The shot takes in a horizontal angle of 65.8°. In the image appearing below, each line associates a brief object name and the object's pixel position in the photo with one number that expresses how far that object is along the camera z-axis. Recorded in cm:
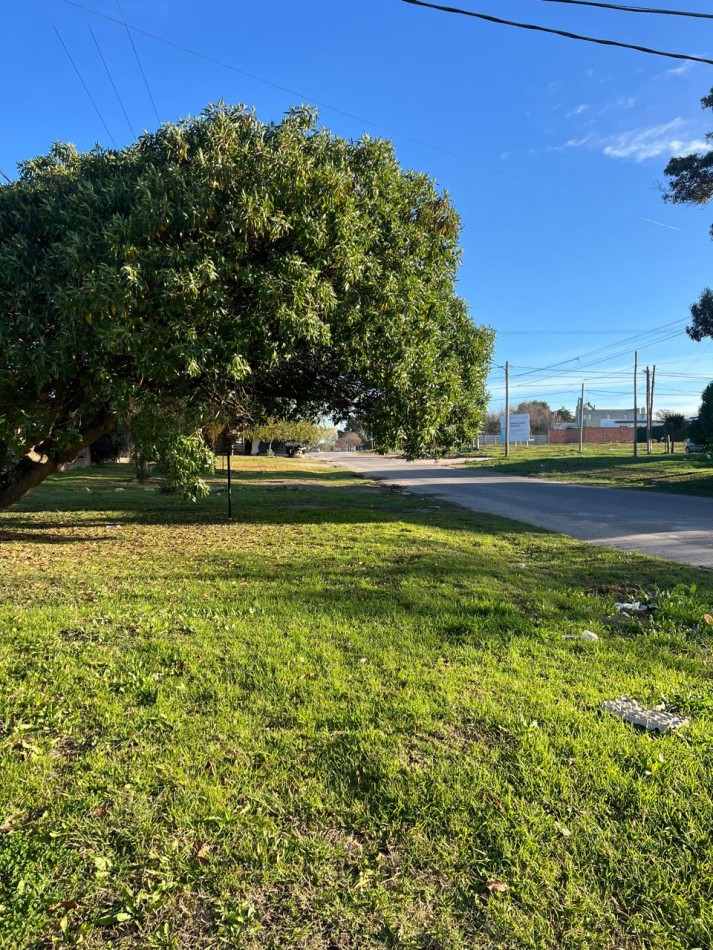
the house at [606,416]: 9016
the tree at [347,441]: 12648
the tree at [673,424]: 3647
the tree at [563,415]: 10983
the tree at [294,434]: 4112
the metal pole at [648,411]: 4008
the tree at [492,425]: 8891
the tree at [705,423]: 2120
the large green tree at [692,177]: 1844
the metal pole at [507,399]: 4812
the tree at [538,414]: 9505
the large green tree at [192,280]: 671
